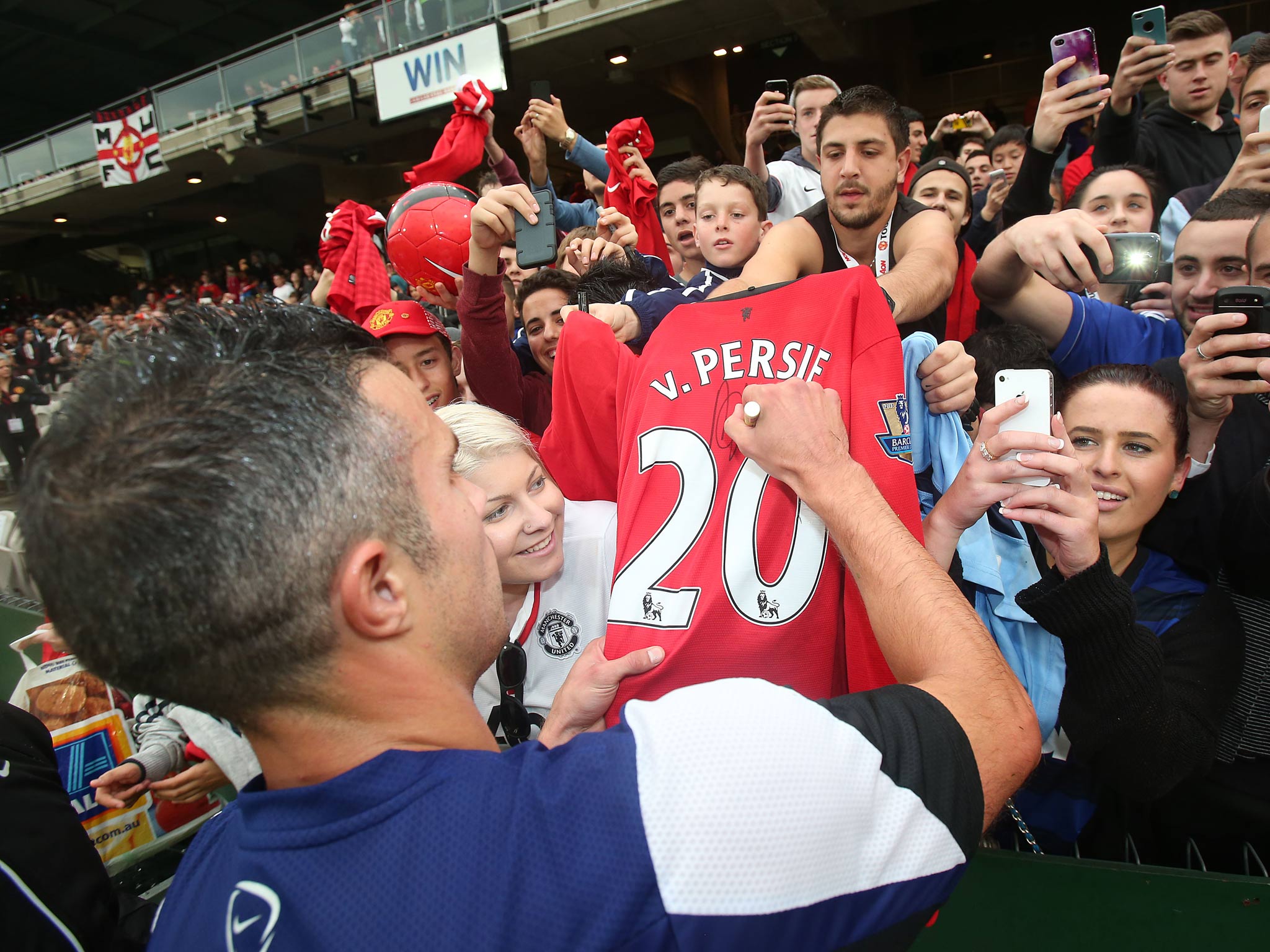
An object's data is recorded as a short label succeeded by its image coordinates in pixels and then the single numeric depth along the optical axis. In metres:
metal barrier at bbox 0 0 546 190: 12.59
